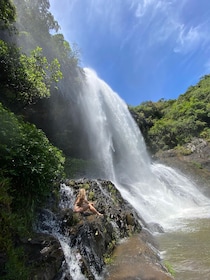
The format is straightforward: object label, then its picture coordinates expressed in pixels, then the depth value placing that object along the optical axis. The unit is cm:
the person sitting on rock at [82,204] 530
